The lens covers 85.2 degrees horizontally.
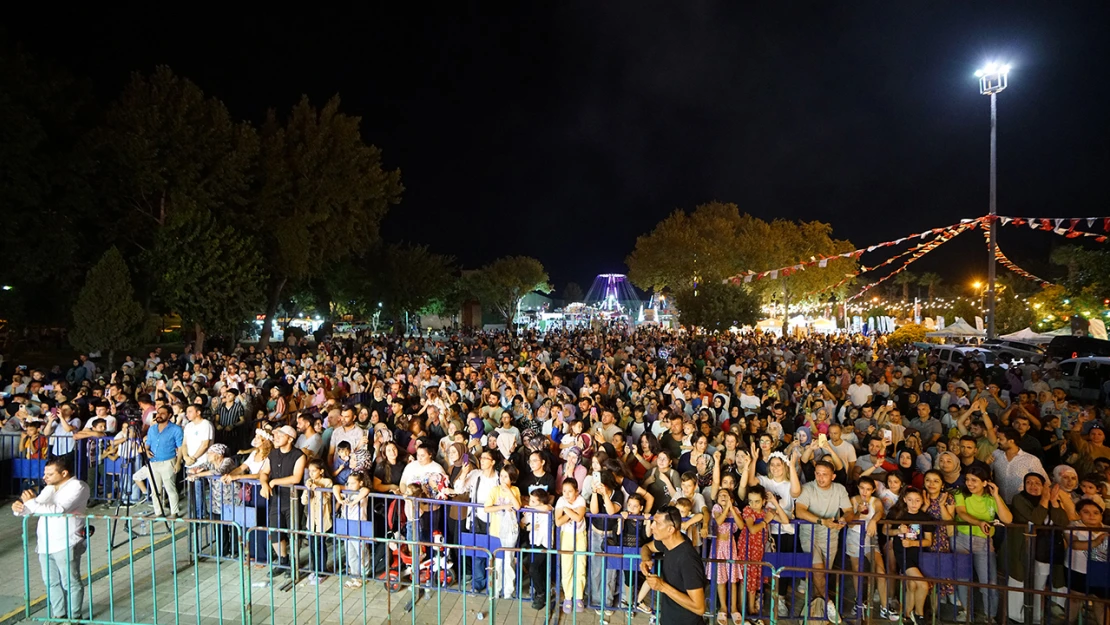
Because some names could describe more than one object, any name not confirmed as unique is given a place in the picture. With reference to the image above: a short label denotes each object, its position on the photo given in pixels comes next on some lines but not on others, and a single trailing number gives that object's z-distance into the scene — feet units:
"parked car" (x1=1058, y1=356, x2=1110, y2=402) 43.52
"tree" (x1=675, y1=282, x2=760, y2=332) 114.83
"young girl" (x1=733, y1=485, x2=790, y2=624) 16.03
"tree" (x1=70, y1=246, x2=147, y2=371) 55.11
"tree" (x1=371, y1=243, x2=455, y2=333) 125.39
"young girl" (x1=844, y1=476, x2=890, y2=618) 16.16
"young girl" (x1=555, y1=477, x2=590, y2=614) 16.42
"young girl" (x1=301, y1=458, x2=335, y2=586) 18.47
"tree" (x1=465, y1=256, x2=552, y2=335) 186.39
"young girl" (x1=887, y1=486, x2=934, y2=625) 16.11
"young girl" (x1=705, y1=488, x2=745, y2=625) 15.96
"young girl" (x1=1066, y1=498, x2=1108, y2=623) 15.44
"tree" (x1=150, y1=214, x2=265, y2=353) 63.62
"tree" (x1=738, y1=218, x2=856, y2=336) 132.87
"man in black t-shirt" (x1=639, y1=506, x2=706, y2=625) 12.45
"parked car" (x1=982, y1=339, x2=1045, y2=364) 58.37
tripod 24.59
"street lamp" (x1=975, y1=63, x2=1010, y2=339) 67.51
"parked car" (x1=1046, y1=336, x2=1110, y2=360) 61.00
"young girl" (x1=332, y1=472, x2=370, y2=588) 17.87
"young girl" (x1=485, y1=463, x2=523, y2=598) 17.24
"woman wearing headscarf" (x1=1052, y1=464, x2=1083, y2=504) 17.06
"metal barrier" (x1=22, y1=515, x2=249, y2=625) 16.05
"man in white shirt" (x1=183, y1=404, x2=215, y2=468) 23.32
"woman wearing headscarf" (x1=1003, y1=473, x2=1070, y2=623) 16.34
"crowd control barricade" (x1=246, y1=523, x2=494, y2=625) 17.04
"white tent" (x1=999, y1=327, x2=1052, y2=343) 84.82
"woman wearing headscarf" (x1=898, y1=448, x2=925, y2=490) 19.00
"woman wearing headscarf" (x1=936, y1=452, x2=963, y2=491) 18.06
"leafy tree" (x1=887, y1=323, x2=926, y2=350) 95.88
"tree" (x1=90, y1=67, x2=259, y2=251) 62.85
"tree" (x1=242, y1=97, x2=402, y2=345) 75.25
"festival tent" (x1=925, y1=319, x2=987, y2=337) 98.90
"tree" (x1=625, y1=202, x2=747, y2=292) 133.59
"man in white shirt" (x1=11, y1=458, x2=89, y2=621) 15.84
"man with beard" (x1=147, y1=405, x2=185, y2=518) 23.34
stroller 18.02
